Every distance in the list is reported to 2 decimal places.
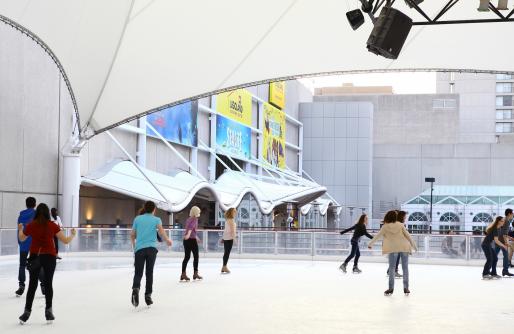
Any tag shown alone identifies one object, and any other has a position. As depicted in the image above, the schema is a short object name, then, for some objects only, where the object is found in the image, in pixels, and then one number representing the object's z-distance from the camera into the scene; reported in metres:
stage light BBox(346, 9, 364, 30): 15.27
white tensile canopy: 21.02
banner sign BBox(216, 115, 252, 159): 49.72
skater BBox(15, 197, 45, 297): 13.02
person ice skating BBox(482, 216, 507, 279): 18.98
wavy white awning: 33.94
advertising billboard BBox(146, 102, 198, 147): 41.34
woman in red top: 10.44
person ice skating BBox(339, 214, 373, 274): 20.34
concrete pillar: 31.48
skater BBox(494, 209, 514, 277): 19.27
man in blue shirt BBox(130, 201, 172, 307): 12.28
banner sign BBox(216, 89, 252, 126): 49.75
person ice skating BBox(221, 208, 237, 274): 19.56
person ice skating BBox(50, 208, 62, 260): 17.66
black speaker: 13.48
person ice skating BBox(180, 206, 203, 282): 17.19
